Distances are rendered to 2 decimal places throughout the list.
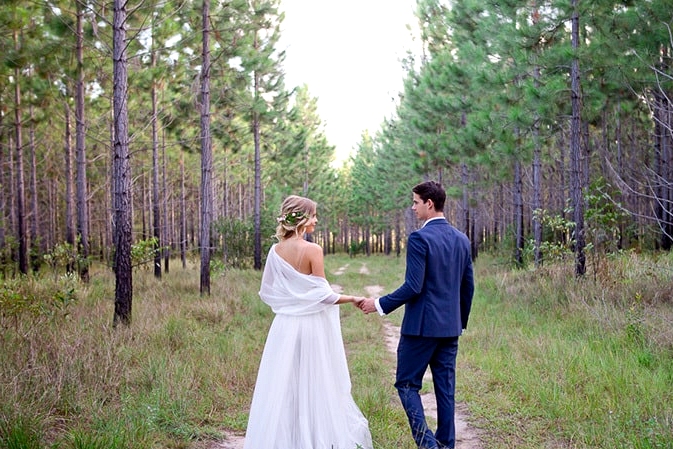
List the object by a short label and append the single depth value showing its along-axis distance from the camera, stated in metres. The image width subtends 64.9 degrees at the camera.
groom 3.72
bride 3.93
